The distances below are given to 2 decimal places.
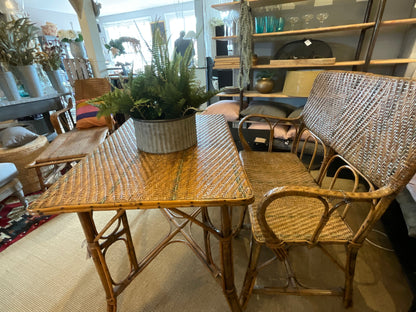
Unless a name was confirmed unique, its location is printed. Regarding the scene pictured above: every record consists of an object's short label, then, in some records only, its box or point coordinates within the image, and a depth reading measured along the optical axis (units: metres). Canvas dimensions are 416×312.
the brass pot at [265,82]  2.14
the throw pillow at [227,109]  2.28
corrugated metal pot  0.78
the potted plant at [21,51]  1.85
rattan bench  0.66
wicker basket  1.80
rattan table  0.56
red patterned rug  1.47
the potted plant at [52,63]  2.25
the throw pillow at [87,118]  2.12
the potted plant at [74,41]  2.53
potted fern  0.72
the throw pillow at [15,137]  1.83
